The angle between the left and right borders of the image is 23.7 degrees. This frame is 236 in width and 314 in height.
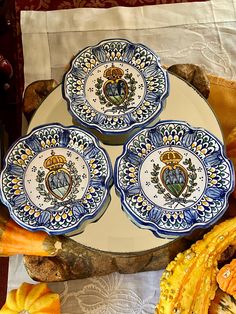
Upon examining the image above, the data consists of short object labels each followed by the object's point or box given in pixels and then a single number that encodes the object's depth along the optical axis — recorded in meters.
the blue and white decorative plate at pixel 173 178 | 0.62
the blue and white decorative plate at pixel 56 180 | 0.63
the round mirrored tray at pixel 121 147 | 0.66
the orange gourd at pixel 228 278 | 0.61
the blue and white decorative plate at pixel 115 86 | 0.68
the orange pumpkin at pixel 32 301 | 0.66
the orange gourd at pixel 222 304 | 0.63
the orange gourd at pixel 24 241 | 0.65
